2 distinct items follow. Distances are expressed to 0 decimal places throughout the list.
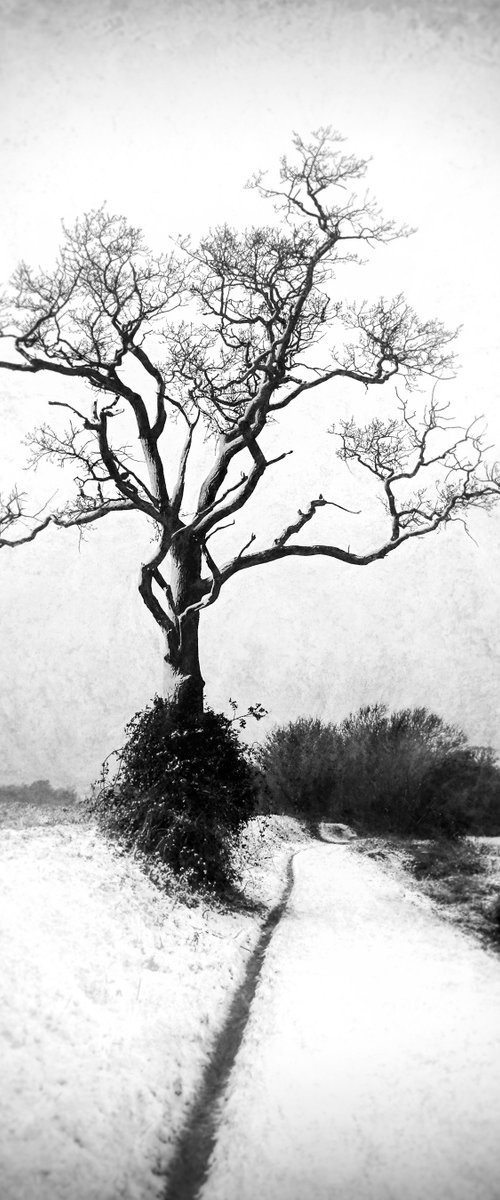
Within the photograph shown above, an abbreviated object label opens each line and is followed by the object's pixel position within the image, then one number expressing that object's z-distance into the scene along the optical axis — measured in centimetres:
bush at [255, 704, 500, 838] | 1695
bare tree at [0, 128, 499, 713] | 1032
